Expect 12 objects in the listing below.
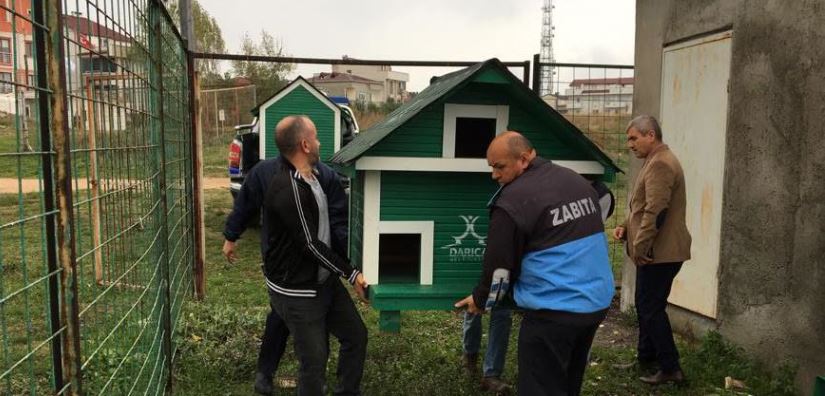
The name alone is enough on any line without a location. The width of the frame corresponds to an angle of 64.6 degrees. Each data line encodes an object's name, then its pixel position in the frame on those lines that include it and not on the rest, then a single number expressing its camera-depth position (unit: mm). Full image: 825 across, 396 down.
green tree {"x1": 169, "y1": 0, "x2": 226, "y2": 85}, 27278
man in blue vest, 2930
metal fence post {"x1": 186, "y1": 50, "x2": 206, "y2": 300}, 5809
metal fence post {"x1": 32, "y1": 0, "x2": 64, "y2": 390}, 1757
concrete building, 4027
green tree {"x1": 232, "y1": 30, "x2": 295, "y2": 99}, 24891
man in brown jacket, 4117
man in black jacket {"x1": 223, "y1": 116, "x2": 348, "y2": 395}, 3590
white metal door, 4820
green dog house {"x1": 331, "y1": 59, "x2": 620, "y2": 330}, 3465
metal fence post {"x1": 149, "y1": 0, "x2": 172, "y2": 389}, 3494
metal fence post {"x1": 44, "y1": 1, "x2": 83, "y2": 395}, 1786
